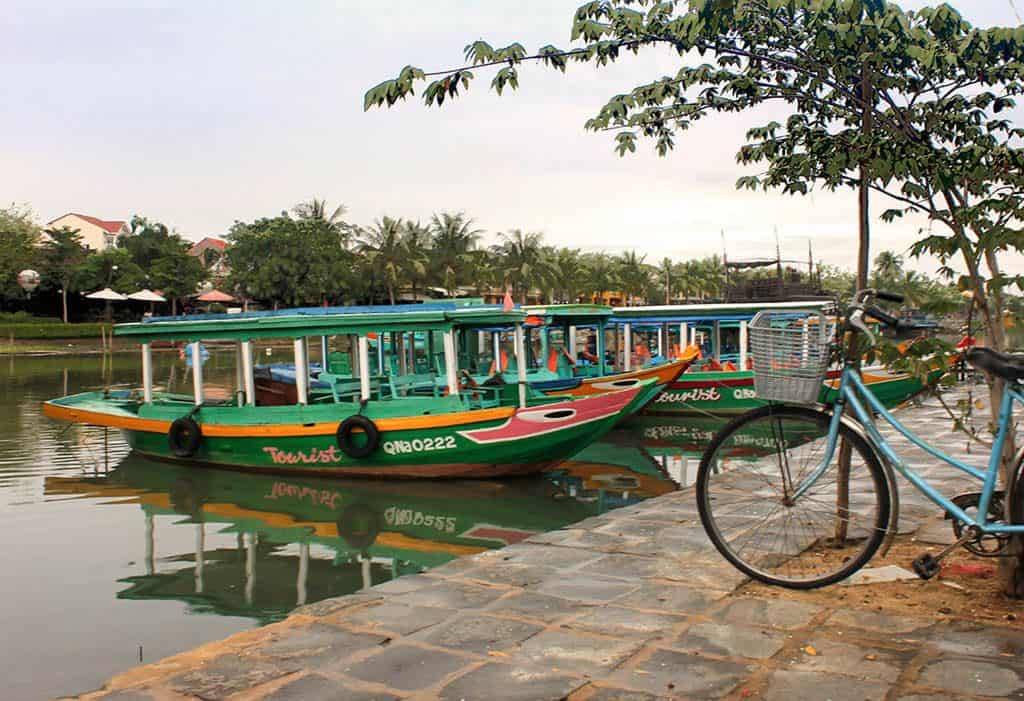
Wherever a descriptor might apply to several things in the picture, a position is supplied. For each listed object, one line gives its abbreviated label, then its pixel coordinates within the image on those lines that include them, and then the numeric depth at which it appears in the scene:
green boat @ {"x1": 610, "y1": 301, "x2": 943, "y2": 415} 16.83
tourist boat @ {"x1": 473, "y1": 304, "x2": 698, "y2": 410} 15.74
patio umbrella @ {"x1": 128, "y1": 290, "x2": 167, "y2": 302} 41.50
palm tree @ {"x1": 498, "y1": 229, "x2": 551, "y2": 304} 53.22
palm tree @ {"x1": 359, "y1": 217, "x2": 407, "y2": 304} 49.06
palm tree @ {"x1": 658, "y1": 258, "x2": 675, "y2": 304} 76.14
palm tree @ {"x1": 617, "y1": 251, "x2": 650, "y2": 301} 70.56
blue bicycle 3.37
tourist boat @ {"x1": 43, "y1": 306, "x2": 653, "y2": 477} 10.42
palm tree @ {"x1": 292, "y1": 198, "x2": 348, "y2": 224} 53.03
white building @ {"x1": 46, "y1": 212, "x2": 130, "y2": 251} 68.81
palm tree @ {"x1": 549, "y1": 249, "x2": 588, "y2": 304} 58.98
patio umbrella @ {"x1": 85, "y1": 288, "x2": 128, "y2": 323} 41.34
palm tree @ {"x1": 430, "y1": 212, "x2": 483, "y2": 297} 51.16
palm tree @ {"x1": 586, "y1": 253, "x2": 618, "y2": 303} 67.75
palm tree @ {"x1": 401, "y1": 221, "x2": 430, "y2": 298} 49.31
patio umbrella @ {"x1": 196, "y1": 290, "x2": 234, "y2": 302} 44.50
